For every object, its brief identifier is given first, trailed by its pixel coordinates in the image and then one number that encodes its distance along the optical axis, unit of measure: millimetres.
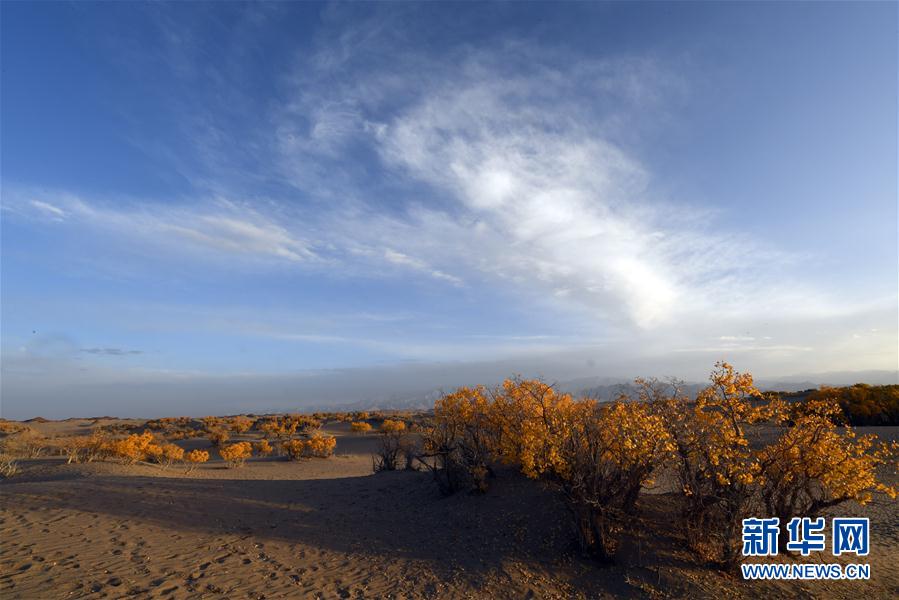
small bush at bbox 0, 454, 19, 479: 16183
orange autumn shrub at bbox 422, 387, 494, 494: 11883
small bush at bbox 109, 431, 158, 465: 20000
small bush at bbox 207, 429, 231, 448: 29297
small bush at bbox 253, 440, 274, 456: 27906
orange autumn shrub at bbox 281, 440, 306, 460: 25516
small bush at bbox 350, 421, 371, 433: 37400
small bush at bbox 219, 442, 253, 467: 23359
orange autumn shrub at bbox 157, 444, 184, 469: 21797
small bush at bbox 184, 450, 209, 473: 22750
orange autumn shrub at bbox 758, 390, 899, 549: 6801
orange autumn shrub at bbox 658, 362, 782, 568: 7445
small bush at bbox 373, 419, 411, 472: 17375
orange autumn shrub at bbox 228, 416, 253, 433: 38575
